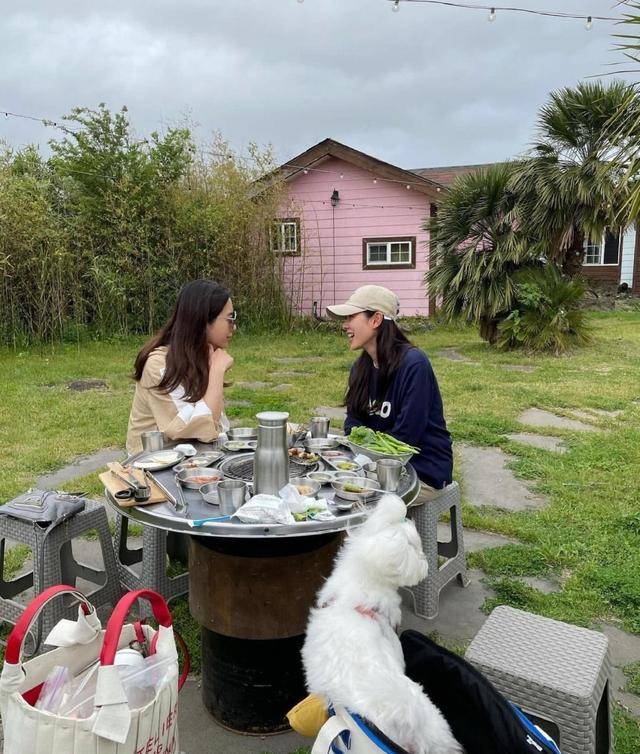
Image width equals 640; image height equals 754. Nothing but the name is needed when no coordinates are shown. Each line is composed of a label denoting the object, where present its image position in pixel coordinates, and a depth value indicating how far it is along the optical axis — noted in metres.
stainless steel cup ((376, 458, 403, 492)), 2.38
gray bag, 2.82
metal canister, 2.22
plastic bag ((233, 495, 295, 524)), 2.03
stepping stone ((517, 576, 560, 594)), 3.36
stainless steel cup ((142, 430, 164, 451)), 2.98
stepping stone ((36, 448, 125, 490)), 4.95
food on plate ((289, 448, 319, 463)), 2.72
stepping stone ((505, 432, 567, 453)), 5.79
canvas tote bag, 1.48
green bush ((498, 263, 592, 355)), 10.59
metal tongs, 2.20
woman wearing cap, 3.06
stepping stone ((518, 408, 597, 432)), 6.46
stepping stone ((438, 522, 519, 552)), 3.90
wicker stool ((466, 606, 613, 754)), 1.84
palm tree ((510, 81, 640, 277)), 10.15
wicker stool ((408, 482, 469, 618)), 3.10
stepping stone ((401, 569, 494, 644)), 3.01
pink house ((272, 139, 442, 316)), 14.48
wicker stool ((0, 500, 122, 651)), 2.82
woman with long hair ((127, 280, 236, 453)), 3.23
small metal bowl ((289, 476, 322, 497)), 2.32
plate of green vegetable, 2.66
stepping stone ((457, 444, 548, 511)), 4.58
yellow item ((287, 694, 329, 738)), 1.53
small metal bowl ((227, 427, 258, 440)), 3.11
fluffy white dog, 1.30
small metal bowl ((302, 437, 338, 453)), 2.93
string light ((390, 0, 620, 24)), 6.95
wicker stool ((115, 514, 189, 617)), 3.04
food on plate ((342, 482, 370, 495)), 2.30
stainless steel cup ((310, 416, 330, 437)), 3.12
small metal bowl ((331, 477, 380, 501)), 2.23
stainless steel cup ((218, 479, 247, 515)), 2.16
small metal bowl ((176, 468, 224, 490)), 2.42
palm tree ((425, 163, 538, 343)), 10.76
